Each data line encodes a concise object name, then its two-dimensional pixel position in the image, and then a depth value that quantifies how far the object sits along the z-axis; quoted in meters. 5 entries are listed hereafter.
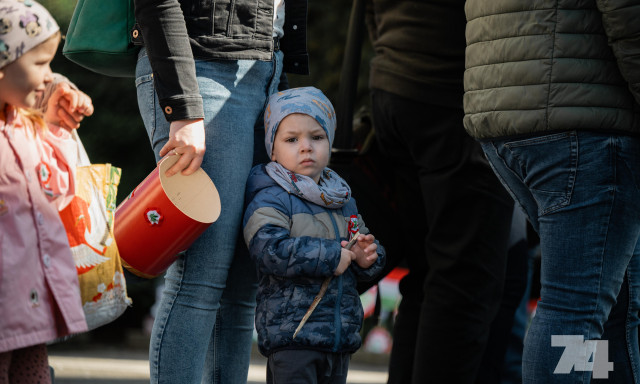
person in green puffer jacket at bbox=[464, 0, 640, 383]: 4.71
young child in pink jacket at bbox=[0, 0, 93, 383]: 3.86
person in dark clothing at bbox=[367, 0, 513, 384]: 6.39
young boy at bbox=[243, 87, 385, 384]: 5.16
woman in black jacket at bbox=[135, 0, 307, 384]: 4.86
